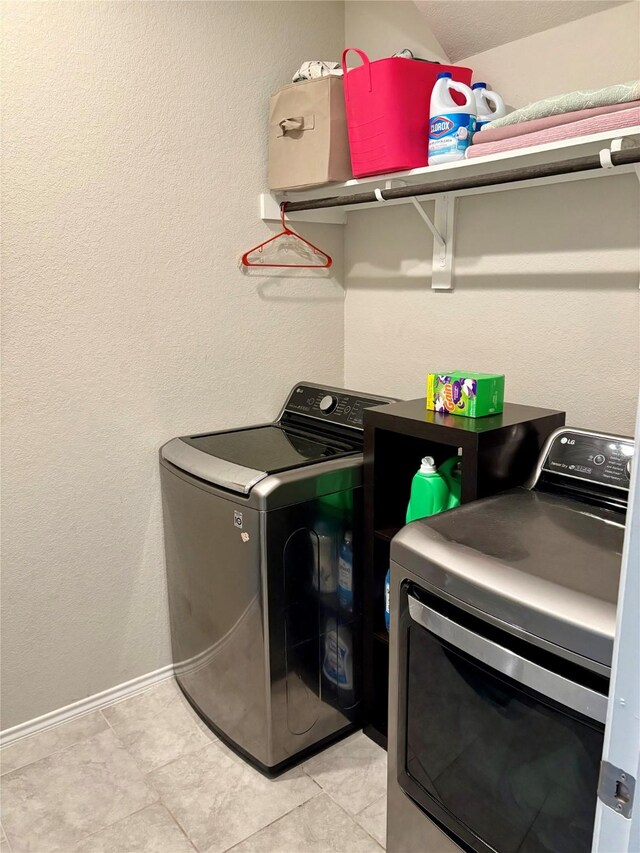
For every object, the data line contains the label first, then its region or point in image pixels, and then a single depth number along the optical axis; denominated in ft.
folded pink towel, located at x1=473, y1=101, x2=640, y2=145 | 4.34
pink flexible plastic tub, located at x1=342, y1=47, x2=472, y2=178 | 5.52
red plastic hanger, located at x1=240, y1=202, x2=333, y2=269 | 7.11
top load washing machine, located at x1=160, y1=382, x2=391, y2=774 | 5.41
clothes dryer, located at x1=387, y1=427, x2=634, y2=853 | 3.11
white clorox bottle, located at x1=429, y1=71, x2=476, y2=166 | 5.32
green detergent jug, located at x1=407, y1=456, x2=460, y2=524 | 5.14
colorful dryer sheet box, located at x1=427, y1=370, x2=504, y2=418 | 5.01
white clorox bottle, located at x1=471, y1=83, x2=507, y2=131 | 5.38
